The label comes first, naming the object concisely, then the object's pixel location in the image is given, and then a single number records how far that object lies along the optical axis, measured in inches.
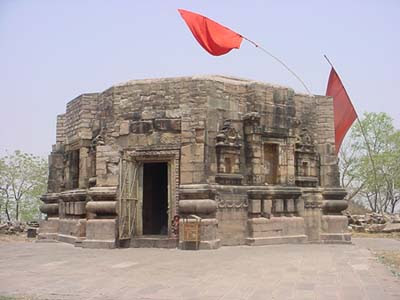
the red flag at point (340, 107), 659.4
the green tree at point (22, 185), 1369.3
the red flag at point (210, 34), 564.4
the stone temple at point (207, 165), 490.6
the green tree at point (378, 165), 1216.8
